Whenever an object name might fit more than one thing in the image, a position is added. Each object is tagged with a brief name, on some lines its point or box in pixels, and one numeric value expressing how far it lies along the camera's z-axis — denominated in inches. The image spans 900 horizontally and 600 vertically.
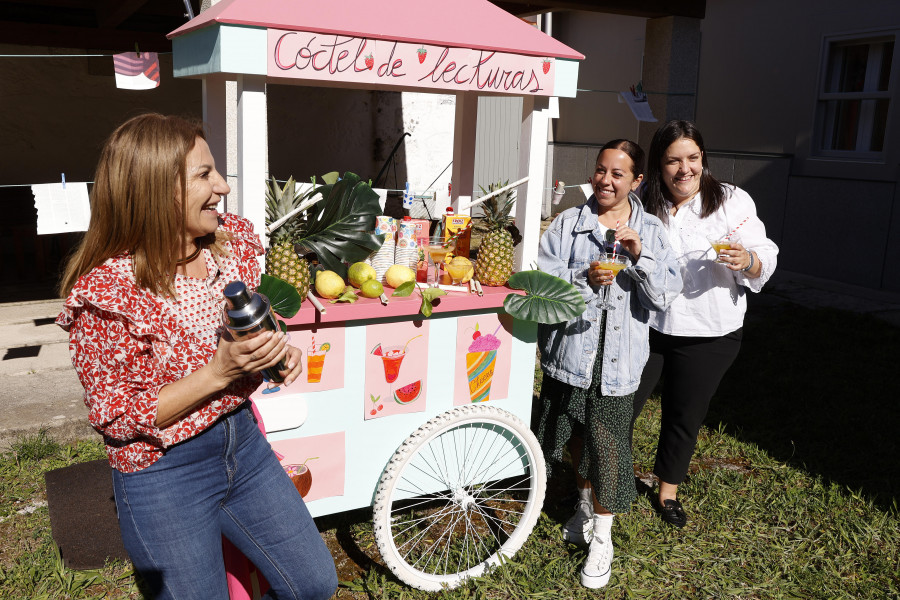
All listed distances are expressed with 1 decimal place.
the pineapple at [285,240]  99.2
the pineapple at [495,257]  114.7
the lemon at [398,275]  108.8
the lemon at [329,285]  99.8
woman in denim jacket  107.9
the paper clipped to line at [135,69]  190.4
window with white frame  341.7
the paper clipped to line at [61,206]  181.6
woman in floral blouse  65.3
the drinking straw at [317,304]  93.0
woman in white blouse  120.1
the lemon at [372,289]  102.2
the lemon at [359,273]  105.7
